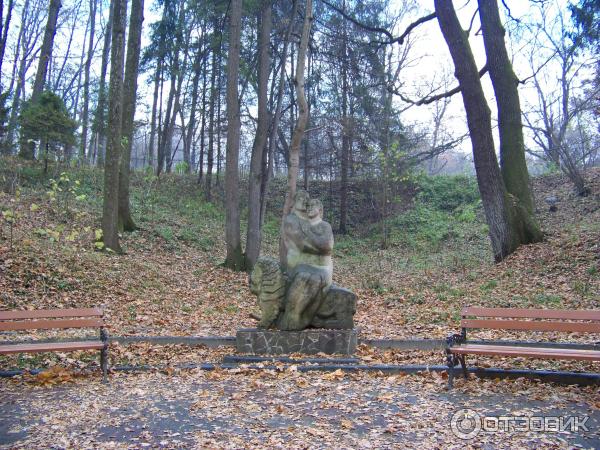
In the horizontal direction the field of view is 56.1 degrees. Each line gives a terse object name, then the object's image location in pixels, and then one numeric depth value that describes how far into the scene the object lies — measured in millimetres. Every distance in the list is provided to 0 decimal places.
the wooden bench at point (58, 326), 6457
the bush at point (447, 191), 26781
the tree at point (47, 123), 18062
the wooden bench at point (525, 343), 5625
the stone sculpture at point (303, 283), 7840
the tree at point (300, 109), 14430
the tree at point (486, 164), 13742
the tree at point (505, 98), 14195
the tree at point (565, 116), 19188
